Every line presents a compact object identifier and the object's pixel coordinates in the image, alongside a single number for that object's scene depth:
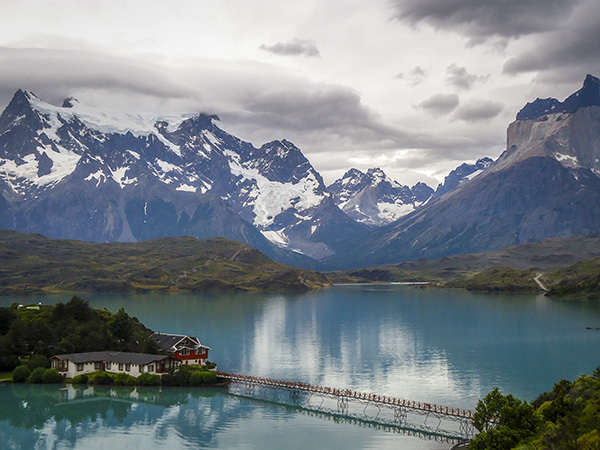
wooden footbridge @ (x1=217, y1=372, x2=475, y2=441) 78.69
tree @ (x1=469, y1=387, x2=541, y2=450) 56.06
